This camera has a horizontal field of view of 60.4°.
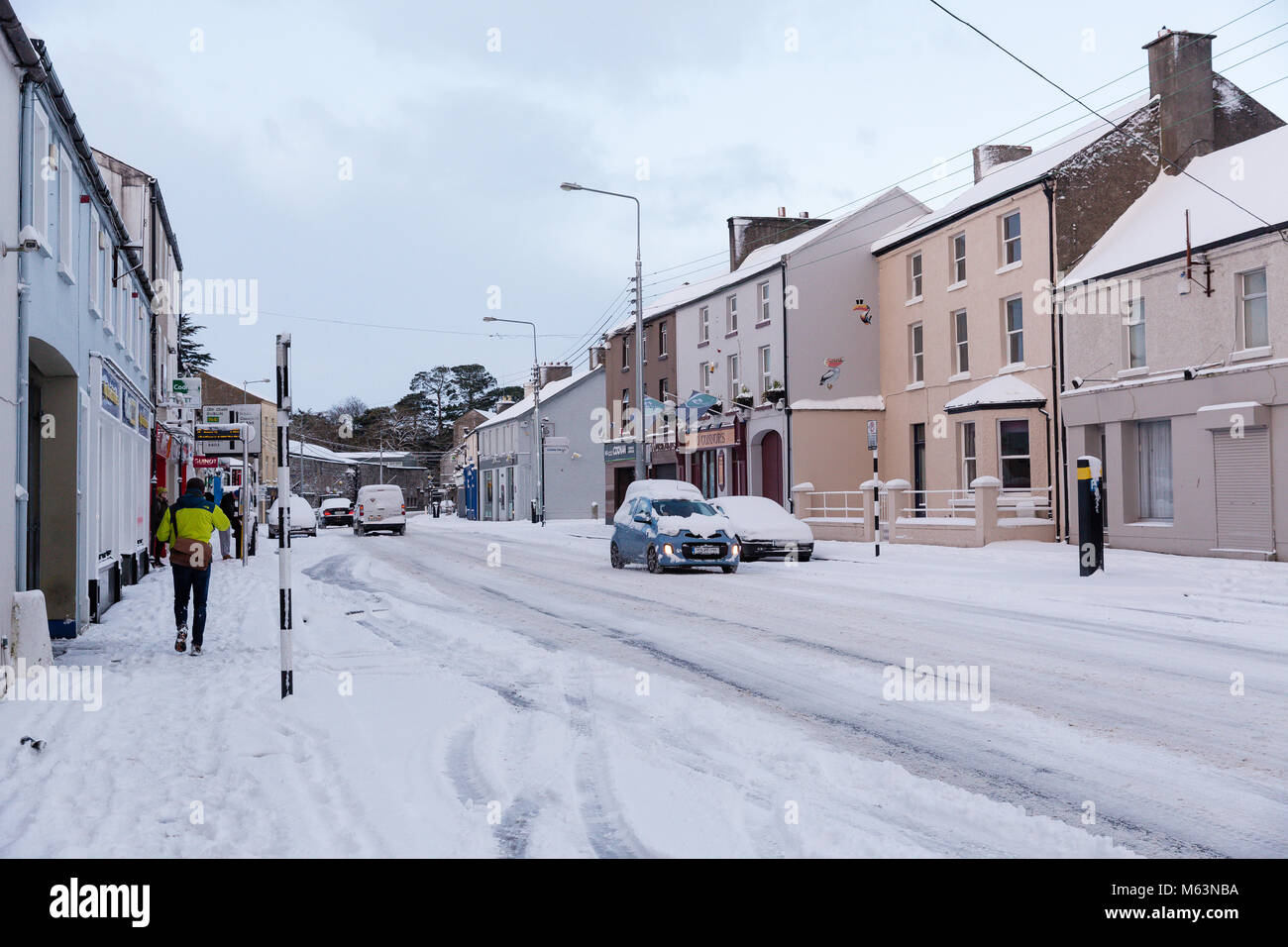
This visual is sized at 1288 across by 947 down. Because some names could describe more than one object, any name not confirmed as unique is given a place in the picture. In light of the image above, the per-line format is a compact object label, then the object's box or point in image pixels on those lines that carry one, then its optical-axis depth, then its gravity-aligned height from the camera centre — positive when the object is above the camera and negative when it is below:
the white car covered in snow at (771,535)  24.61 -0.88
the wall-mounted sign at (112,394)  15.85 +1.67
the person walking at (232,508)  25.27 -0.07
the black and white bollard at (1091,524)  18.30 -0.56
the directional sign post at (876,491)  23.95 +0.07
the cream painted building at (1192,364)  20.78 +2.59
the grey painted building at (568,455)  64.00 +2.63
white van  46.31 -0.37
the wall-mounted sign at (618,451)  49.68 +2.18
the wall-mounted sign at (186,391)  25.43 +2.66
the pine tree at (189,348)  73.00 +10.59
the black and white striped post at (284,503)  8.18 +0.01
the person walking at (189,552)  11.02 -0.46
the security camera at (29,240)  9.73 +2.37
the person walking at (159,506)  25.05 +0.00
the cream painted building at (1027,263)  26.64 +6.02
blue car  20.66 -0.75
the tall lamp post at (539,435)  47.41 +2.87
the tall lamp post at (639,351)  33.03 +4.57
